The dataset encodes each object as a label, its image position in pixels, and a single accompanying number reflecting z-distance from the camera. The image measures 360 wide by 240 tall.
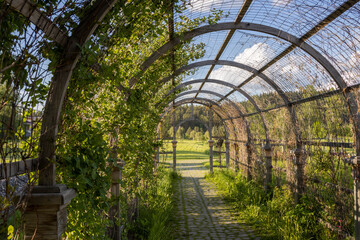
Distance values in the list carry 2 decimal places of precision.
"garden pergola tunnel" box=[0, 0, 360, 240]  1.79
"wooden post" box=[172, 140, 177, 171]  13.74
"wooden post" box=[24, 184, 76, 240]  1.80
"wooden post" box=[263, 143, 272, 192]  7.90
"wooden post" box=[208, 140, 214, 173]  13.75
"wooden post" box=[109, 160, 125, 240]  3.65
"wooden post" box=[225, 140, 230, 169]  13.61
